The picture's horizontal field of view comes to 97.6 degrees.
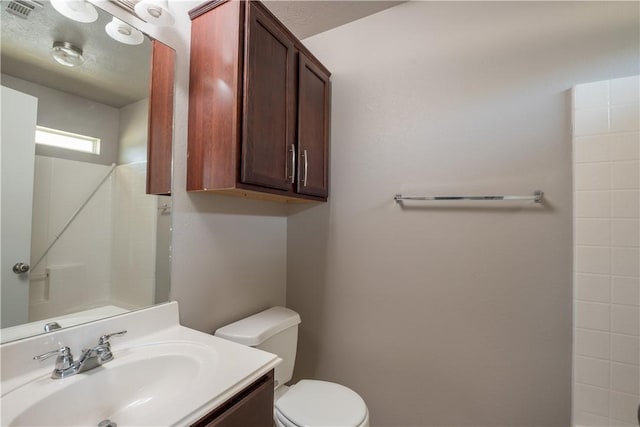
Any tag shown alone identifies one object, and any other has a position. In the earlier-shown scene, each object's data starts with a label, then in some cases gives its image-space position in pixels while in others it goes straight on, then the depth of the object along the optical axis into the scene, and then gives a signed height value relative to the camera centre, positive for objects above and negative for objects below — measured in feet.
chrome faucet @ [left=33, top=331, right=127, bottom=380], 2.64 -1.42
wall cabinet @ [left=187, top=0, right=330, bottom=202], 3.64 +1.64
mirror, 2.74 +0.33
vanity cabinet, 2.39 -1.78
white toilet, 3.92 -2.75
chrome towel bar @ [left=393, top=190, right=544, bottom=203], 4.17 +0.39
